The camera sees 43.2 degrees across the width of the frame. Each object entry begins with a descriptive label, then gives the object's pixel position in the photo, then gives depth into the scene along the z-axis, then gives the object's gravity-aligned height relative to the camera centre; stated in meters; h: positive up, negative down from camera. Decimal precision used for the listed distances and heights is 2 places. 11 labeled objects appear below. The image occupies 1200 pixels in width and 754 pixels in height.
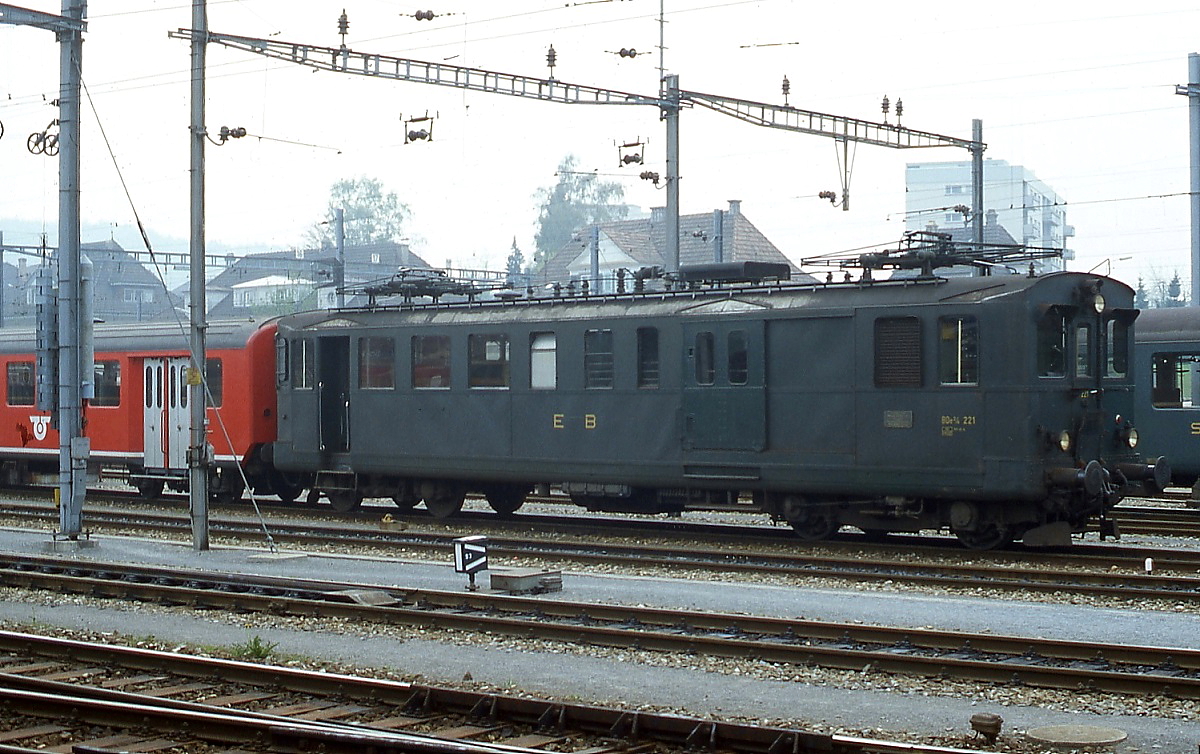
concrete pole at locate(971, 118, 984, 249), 32.66 +4.64
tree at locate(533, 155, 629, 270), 115.69 +13.58
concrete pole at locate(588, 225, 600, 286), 42.95 +3.95
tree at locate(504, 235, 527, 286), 91.31 +7.86
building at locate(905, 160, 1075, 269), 110.25 +15.63
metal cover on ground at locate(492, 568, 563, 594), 14.94 -1.95
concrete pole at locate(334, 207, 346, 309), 41.39 +4.32
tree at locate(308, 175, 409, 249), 115.12 +13.52
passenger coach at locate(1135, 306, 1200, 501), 23.62 -0.03
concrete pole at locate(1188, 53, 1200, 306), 30.62 +5.10
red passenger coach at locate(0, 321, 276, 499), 25.78 -0.35
